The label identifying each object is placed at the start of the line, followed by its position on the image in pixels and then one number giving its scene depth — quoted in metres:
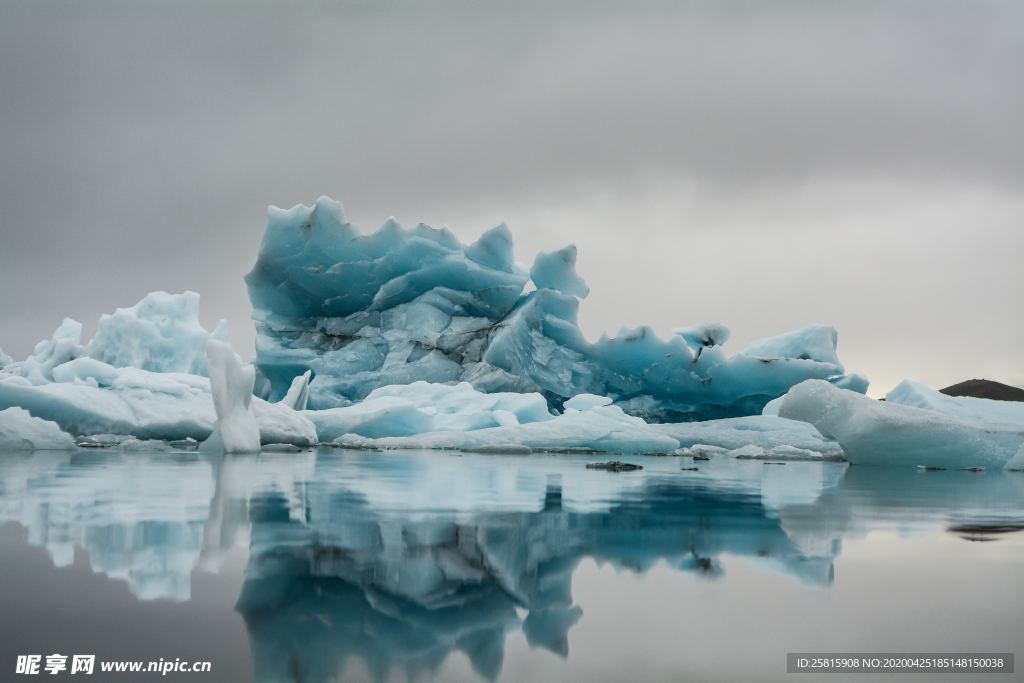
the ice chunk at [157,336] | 21.47
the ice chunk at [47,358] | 21.34
